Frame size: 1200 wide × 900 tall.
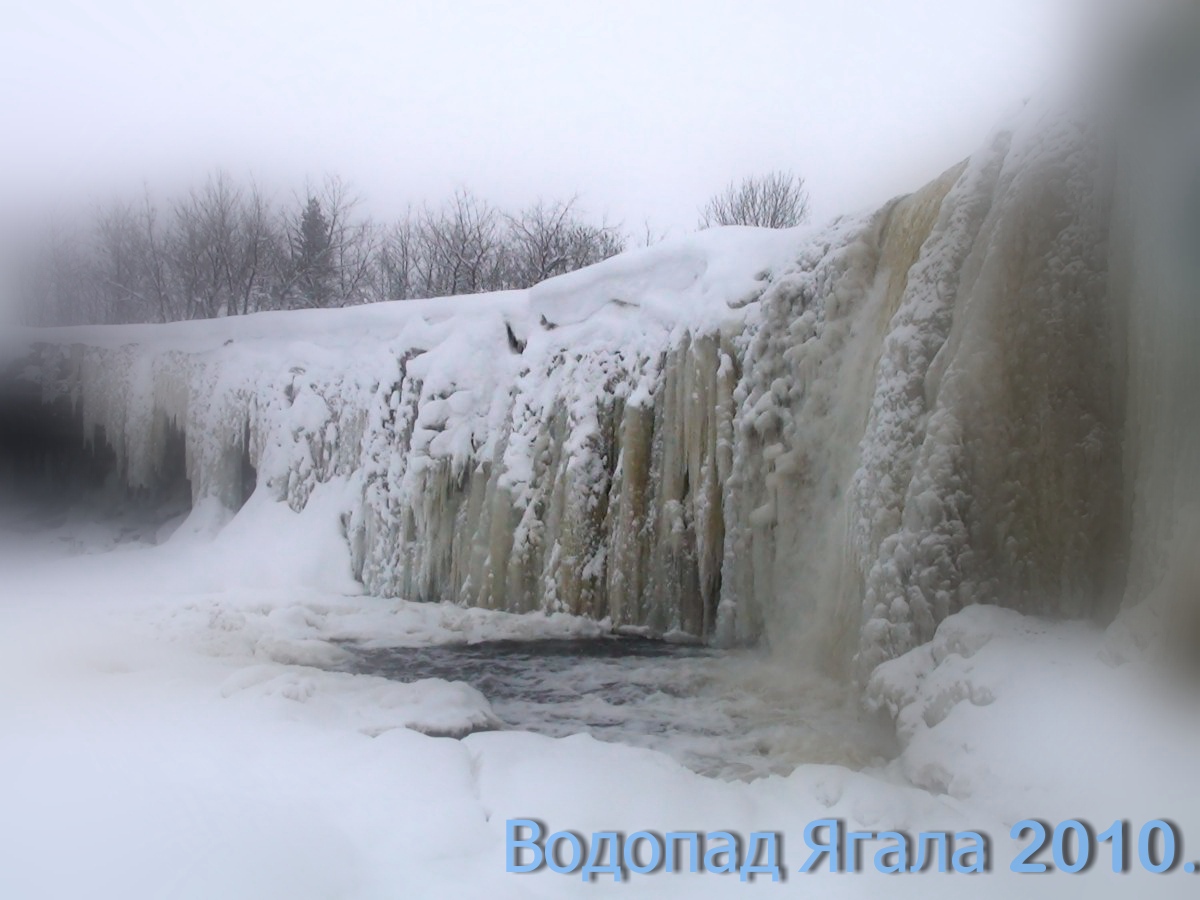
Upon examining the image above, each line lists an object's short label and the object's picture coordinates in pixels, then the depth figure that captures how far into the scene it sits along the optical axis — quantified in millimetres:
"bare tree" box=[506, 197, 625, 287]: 20938
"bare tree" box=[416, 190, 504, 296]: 21016
